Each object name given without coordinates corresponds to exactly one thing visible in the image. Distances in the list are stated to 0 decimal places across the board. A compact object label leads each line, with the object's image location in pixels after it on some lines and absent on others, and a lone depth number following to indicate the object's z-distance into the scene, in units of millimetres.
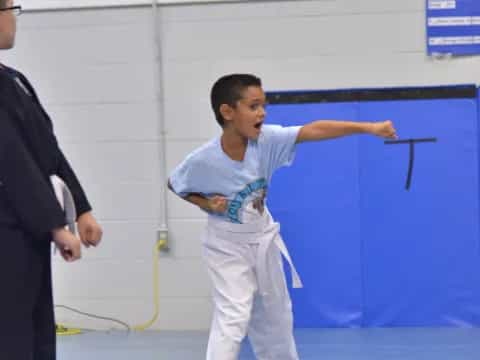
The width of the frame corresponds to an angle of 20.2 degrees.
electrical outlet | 9268
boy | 5169
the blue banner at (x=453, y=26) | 8866
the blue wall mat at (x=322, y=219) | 8902
